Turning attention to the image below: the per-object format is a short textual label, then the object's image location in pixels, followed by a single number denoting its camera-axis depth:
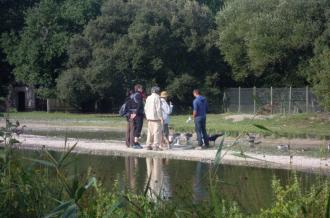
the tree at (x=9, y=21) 63.66
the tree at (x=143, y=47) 55.62
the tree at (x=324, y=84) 37.59
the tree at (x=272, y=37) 53.12
